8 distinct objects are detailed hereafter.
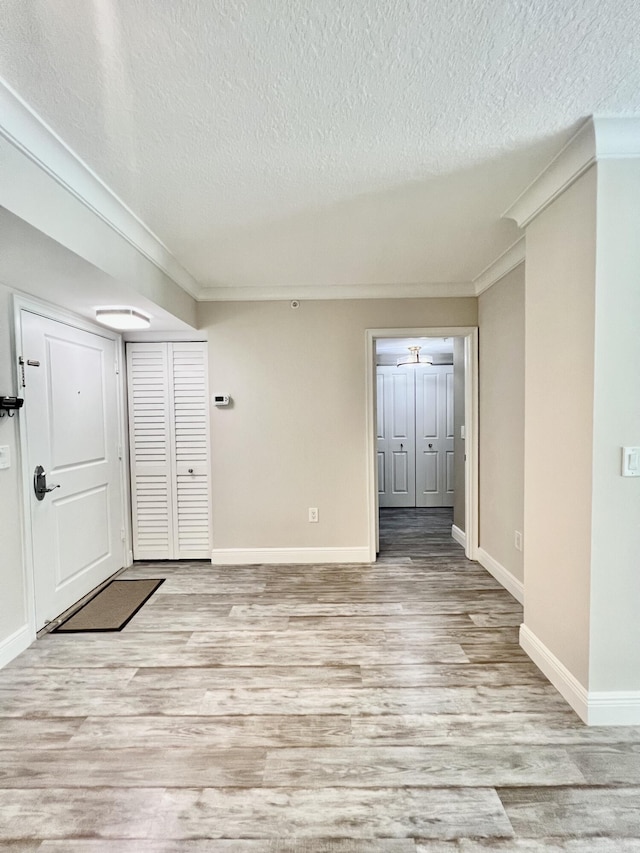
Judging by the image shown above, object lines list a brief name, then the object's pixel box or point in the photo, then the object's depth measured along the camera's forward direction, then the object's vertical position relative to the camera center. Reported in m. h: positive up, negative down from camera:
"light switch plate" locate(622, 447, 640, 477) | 1.57 -0.21
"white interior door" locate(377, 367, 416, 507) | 5.83 -0.38
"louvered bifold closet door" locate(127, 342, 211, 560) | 3.55 -0.32
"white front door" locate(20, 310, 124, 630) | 2.51 -0.30
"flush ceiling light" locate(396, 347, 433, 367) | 5.17 +0.75
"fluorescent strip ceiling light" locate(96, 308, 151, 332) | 2.72 +0.69
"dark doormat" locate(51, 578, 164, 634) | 2.54 -1.36
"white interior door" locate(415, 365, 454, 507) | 5.82 -0.35
